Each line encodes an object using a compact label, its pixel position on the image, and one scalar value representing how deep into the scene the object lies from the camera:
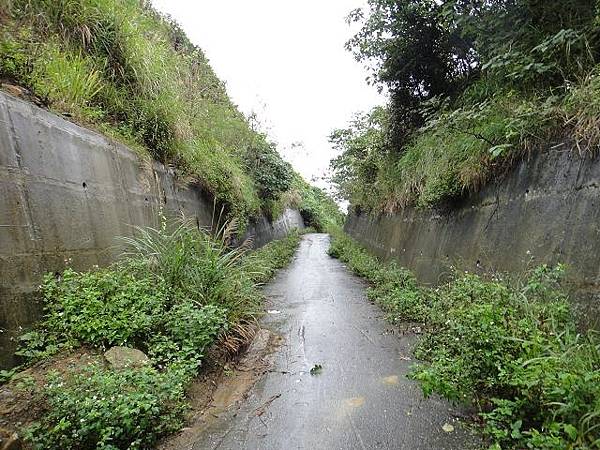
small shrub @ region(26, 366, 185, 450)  1.81
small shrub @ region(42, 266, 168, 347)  2.62
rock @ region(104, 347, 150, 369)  2.37
